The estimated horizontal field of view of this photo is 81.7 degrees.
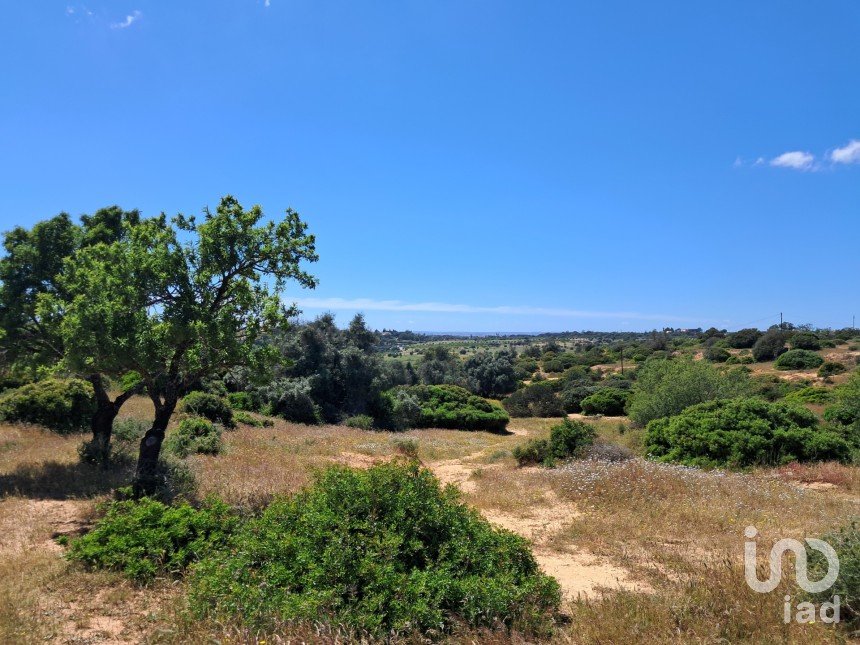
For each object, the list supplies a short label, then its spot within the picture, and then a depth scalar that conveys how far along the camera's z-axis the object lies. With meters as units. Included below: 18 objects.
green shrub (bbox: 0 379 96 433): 15.71
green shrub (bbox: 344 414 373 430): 27.64
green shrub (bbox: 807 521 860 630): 4.37
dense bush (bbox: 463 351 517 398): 47.00
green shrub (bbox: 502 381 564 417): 38.88
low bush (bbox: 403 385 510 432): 30.94
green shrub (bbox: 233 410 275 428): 22.10
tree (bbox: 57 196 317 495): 8.98
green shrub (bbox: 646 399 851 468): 13.79
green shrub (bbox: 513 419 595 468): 15.02
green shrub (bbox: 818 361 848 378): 38.66
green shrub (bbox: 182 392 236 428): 20.30
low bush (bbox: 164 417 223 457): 14.02
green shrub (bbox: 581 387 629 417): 34.81
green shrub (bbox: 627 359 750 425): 20.22
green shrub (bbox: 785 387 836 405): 27.20
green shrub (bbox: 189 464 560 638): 4.18
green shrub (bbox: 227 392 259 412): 28.17
